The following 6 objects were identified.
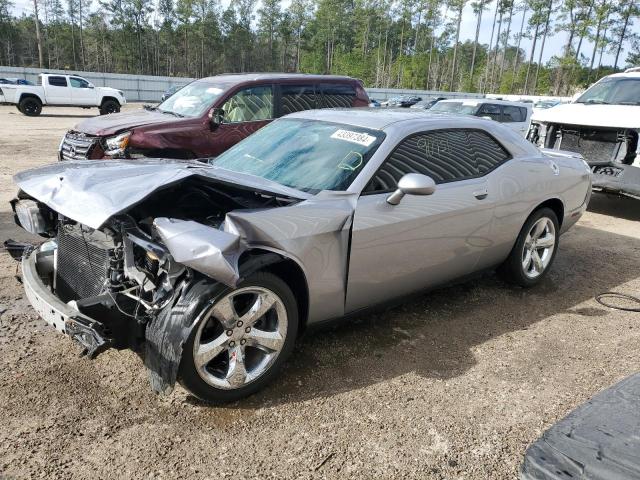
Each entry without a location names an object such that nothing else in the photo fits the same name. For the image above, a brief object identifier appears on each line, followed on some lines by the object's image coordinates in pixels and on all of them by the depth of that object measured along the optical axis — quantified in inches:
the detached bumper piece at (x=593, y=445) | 57.3
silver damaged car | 104.3
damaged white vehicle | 296.4
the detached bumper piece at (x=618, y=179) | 293.1
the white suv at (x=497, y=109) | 506.6
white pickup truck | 905.5
